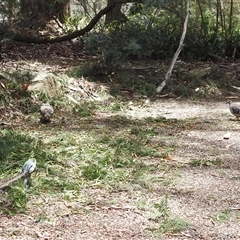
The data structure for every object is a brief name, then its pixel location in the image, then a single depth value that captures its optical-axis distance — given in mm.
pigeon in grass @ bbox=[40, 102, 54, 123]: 6679
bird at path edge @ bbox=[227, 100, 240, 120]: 7097
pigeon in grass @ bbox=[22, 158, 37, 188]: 4094
